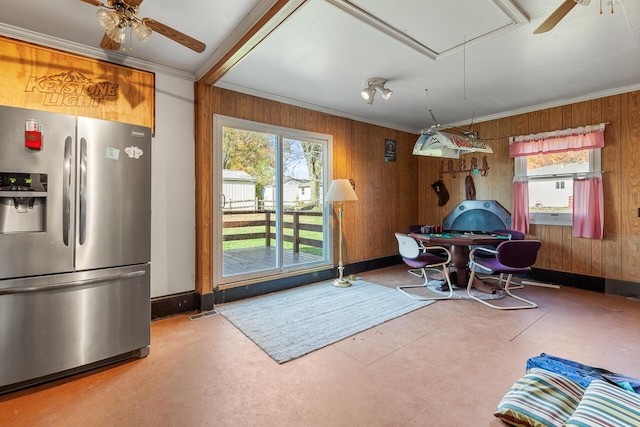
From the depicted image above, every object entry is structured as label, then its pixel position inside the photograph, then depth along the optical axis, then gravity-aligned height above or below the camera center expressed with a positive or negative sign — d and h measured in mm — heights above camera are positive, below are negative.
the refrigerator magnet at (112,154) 2172 +455
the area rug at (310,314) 2531 -1122
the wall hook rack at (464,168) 5043 +832
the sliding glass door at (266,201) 3572 +166
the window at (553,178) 4039 +514
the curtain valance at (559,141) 3851 +1036
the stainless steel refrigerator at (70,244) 1850 -220
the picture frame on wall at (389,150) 5449 +1201
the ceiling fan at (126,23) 1778 +1254
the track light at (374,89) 3396 +1500
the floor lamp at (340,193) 4160 +284
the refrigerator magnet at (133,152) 2254 +488
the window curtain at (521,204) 4469 +119
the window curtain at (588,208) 3830 +55
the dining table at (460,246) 3633 -485
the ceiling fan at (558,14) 1620 +1232
